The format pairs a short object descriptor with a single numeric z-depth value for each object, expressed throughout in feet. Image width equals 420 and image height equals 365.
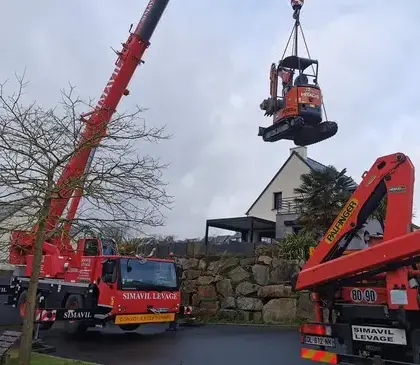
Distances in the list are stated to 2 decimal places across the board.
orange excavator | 39.91
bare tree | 26.08
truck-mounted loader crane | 21.43
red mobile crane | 43.57
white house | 108.27
